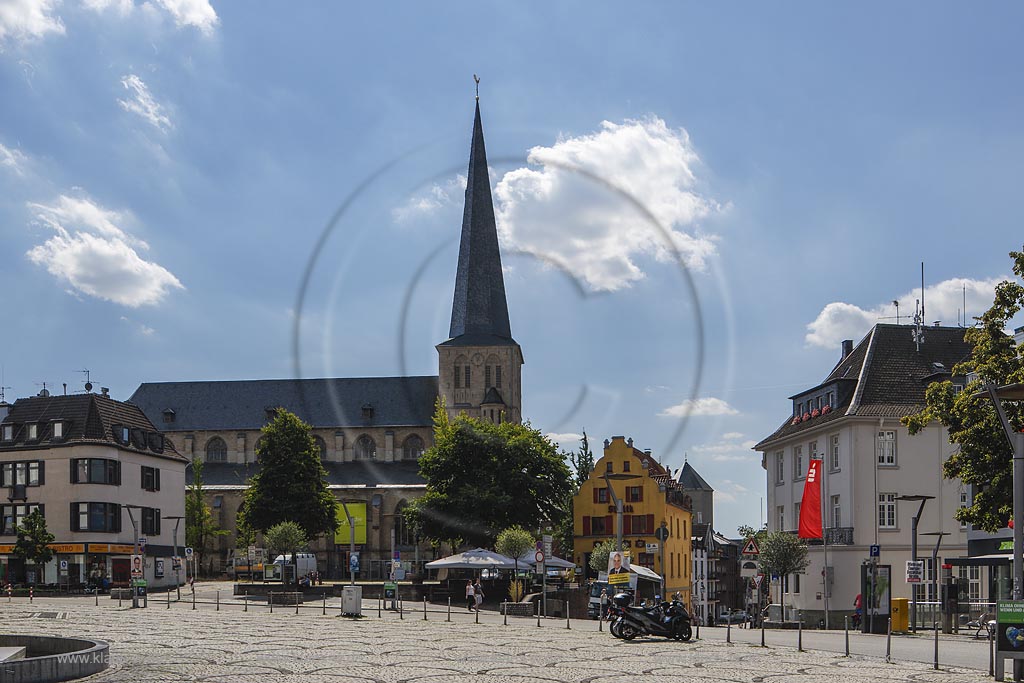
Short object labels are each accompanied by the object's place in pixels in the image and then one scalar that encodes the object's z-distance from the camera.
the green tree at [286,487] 80.81
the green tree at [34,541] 70.00
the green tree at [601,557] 71.50
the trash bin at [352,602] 45.56
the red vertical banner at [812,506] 57.22
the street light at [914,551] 38.09
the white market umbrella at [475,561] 56.19
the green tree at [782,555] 57.03
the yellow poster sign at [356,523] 112.25
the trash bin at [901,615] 40.59
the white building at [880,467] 57.81
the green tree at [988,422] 32.75
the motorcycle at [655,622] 33.16
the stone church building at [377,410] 113.56
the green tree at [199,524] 110.38
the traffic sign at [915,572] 32.97
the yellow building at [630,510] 84.62
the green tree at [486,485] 70.75
